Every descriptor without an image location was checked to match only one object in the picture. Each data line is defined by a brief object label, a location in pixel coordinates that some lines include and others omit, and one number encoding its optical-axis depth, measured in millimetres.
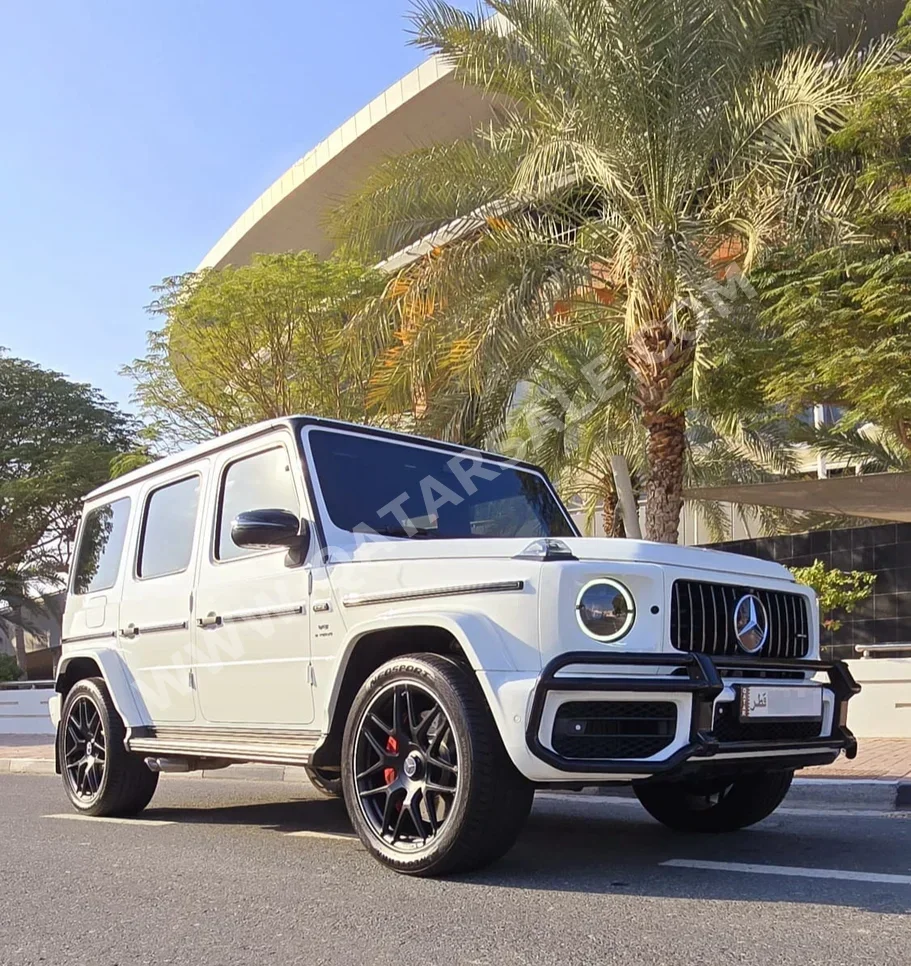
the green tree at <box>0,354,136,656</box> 31500
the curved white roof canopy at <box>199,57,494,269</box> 33906
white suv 4207
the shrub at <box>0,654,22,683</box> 29205
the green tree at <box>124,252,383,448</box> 20906
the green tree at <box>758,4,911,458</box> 10844
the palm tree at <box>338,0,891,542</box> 11469
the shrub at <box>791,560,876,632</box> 14992
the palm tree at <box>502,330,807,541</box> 15828
